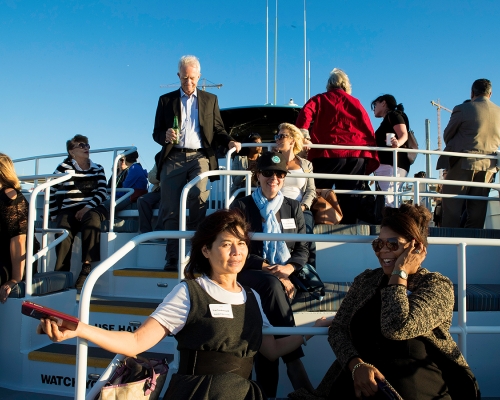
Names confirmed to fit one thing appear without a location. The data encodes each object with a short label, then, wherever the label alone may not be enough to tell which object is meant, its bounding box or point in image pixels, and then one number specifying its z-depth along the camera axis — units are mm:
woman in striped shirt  5180
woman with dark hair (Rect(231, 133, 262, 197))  5738
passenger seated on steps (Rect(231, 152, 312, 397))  2805
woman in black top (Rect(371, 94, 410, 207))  5848
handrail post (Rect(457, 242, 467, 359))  2377
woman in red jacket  5625
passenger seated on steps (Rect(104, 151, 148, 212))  7010
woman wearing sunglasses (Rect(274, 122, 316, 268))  4695
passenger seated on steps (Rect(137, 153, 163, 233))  5508
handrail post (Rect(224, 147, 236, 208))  4219
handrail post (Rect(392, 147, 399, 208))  5262
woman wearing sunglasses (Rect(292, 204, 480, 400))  2121
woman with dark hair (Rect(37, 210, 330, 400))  2033
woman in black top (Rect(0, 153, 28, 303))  3949
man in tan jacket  5402
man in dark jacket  4766
